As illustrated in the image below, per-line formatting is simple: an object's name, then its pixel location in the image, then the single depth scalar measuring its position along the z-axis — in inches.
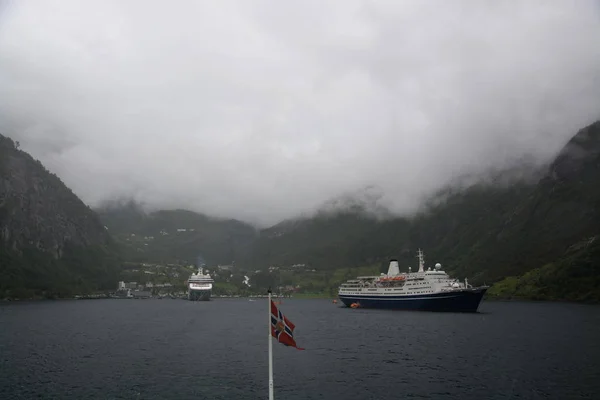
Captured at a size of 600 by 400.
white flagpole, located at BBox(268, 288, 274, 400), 1157.7
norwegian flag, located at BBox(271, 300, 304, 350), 1127.6
